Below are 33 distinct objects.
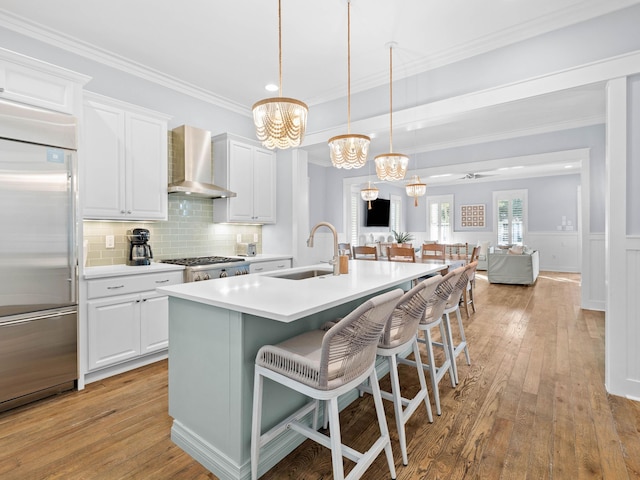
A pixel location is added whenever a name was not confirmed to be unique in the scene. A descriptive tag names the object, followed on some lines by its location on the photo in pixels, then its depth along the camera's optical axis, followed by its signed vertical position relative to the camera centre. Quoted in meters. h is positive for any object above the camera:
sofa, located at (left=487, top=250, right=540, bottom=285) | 7.16 -0.61
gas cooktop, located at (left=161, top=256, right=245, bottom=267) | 3.46 -0.23
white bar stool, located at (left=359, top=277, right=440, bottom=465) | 1.81 -0.51
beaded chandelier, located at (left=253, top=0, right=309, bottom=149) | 1.98 +0.72
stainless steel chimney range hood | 3.70 +0.88
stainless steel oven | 3.30 -0.29
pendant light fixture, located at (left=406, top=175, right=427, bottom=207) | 5.79 +0.90
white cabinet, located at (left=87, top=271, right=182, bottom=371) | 2.75 -0.69
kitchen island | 1.63 -0.60
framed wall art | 10.83 +0.79
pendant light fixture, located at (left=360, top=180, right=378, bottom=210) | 6.48 +0.91
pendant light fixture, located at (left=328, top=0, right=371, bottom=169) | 2.53 +0.70
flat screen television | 10.03 +0.80
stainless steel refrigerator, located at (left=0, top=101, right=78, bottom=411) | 2.29 -0.11
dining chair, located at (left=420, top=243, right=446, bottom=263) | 5.32 -0.18
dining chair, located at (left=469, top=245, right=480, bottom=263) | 5.19 -0.22
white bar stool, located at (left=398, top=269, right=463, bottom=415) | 2.26 -0.51
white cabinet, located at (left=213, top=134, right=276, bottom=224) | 4.14 +0.79
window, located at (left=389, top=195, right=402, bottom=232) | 11.42 +0.92
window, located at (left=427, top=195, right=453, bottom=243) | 11.45 +0.76
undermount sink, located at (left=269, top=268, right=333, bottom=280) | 2.60 -0.28
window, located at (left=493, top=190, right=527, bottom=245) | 10.09 +0.73
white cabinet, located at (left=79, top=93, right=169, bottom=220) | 2.94 +0.74
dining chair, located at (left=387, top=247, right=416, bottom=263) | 5.05 -0.23
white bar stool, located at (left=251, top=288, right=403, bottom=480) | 1.36 -0.57
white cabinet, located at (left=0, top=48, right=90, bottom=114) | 2.31 +1.15
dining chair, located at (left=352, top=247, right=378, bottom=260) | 5.74 -0.18
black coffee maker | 3.29 -0.08
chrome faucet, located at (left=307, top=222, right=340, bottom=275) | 2.46 -0.16
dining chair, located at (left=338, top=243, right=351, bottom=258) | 6.98 -0.15
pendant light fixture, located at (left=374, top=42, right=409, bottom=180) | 3.14 +0.71
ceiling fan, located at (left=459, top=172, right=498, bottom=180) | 9.71 +1.89
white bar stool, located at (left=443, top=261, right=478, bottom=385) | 2.63 -0.52
